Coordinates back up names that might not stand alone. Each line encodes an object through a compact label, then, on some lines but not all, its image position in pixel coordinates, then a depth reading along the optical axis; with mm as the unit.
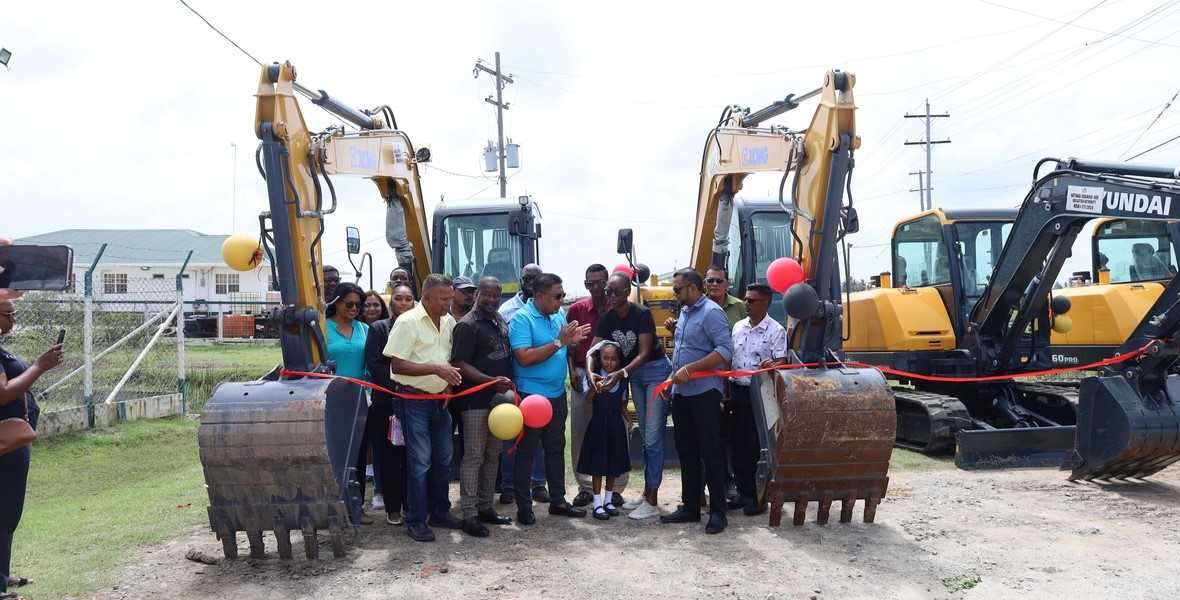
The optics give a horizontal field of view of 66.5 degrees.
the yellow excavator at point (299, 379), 5367
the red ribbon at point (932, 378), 6285
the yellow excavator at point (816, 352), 6023
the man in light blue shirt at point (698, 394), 6297
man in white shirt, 6793
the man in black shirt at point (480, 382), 6309
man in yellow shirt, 6078
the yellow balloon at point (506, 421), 6039
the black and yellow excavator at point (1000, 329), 7754
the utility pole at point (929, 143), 42562
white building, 36125
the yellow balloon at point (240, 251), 6488
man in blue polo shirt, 6484
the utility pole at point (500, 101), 30688
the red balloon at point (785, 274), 6836
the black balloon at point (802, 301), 6449
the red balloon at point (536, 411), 6266
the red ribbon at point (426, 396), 6199
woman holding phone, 4543
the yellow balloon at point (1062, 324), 9789
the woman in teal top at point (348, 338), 6699
